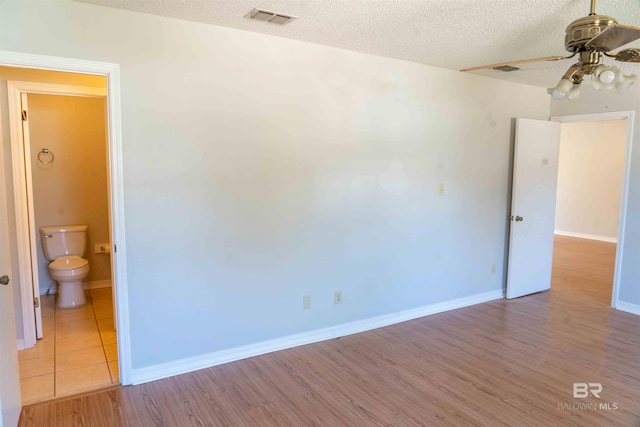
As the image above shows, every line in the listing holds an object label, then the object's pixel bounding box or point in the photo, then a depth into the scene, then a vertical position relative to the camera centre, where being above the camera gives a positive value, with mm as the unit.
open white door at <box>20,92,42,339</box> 3240 -503
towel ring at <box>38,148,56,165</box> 4672 +194
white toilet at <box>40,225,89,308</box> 4285 -938
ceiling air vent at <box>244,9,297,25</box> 2602 +1028
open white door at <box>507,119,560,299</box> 4605 -304
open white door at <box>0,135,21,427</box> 2008 -929
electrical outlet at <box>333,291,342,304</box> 3610 -1059
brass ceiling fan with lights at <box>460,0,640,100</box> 1936 +656
